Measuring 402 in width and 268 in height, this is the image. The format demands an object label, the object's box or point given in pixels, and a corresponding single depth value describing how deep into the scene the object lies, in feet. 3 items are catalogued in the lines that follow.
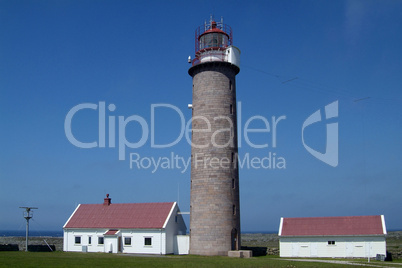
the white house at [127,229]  115.34
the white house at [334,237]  106.63
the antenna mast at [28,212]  127.81
